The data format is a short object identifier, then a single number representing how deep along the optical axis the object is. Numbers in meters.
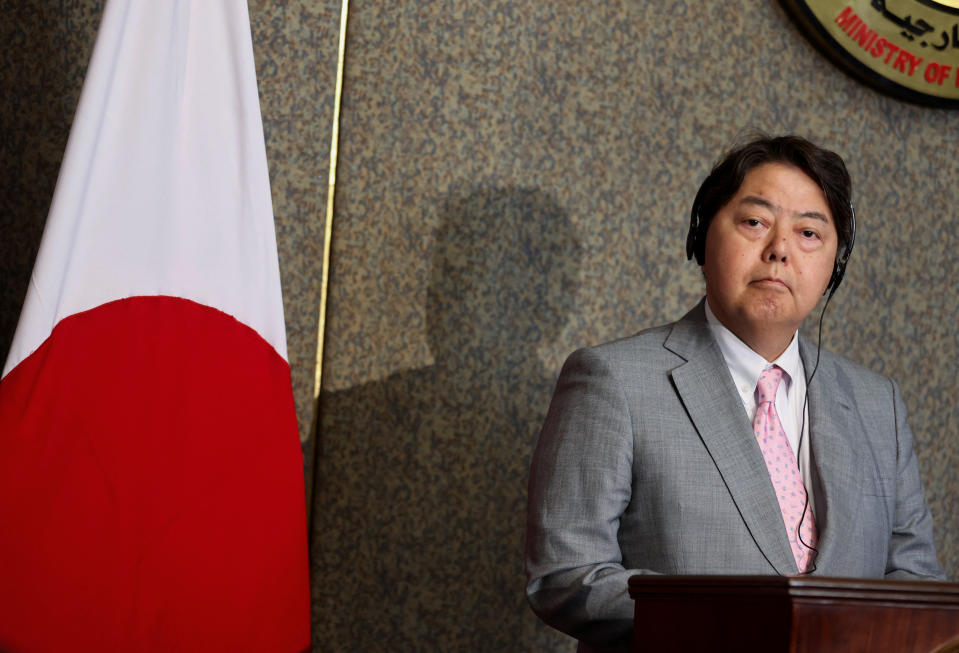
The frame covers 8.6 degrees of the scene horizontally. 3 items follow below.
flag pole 7.94
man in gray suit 7.54
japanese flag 7.53
